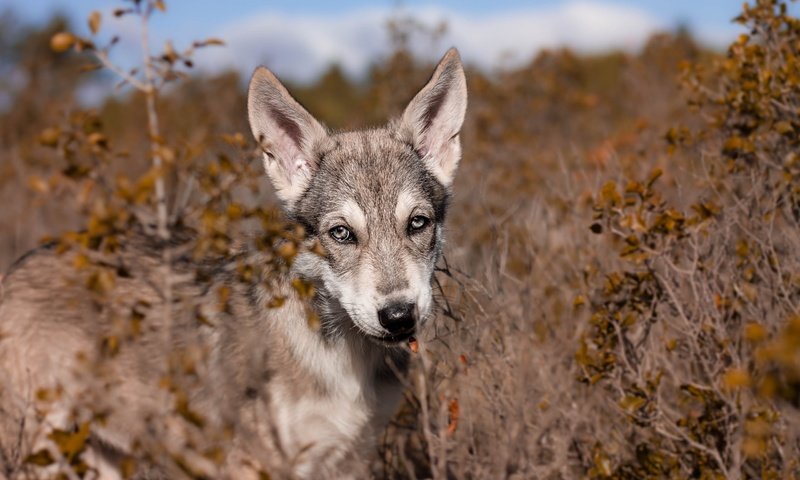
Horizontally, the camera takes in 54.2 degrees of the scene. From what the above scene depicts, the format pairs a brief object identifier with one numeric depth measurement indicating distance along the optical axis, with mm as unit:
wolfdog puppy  3467
